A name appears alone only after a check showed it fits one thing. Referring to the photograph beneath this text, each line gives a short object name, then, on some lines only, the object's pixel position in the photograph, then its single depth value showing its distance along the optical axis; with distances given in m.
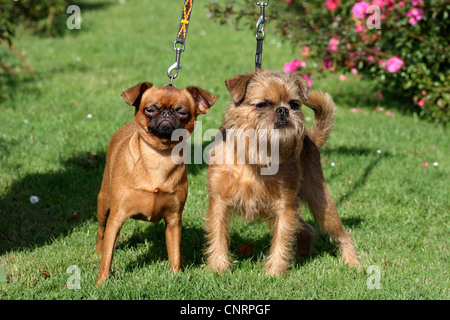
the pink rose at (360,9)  7.97
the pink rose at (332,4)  8.93
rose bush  7.83
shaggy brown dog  3.75
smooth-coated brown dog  3.54
